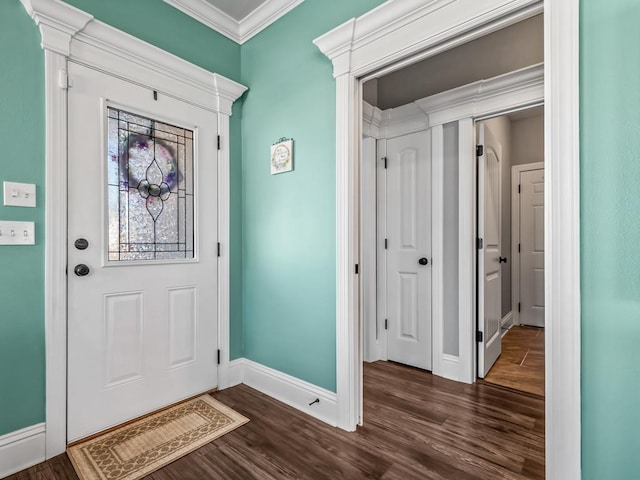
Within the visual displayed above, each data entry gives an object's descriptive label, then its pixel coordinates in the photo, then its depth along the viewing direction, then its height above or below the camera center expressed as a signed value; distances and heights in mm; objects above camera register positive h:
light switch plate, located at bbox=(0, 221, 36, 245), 1585 +40
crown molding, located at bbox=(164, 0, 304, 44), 2260 +1621
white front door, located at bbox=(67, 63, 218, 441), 1835 -65
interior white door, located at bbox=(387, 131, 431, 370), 2885 -79
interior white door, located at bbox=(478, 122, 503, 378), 2664 -134
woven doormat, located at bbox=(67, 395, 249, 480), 1608 -1104
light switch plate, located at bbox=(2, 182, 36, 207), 1595 +232
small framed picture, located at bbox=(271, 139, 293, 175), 2253 +589
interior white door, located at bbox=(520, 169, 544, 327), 4527 -108
